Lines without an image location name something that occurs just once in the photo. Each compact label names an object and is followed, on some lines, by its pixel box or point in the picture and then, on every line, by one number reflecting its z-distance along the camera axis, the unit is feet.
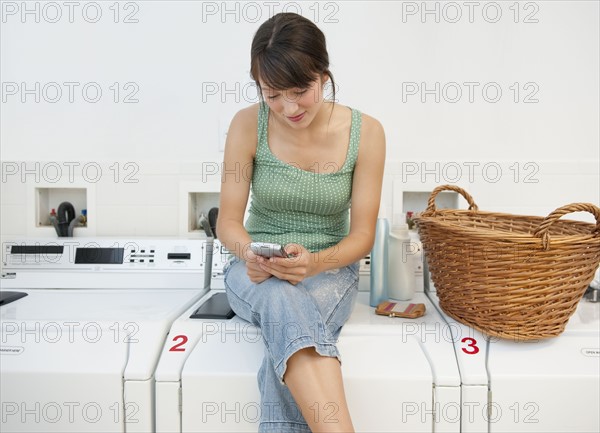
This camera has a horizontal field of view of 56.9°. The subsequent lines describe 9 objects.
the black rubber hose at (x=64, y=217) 6.58
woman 3.93
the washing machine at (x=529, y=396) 4.22
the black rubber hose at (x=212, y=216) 6.60
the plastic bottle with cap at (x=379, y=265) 5.38
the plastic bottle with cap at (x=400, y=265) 5.48
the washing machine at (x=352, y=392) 4.19
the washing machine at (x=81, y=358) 4.27
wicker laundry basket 4.13
